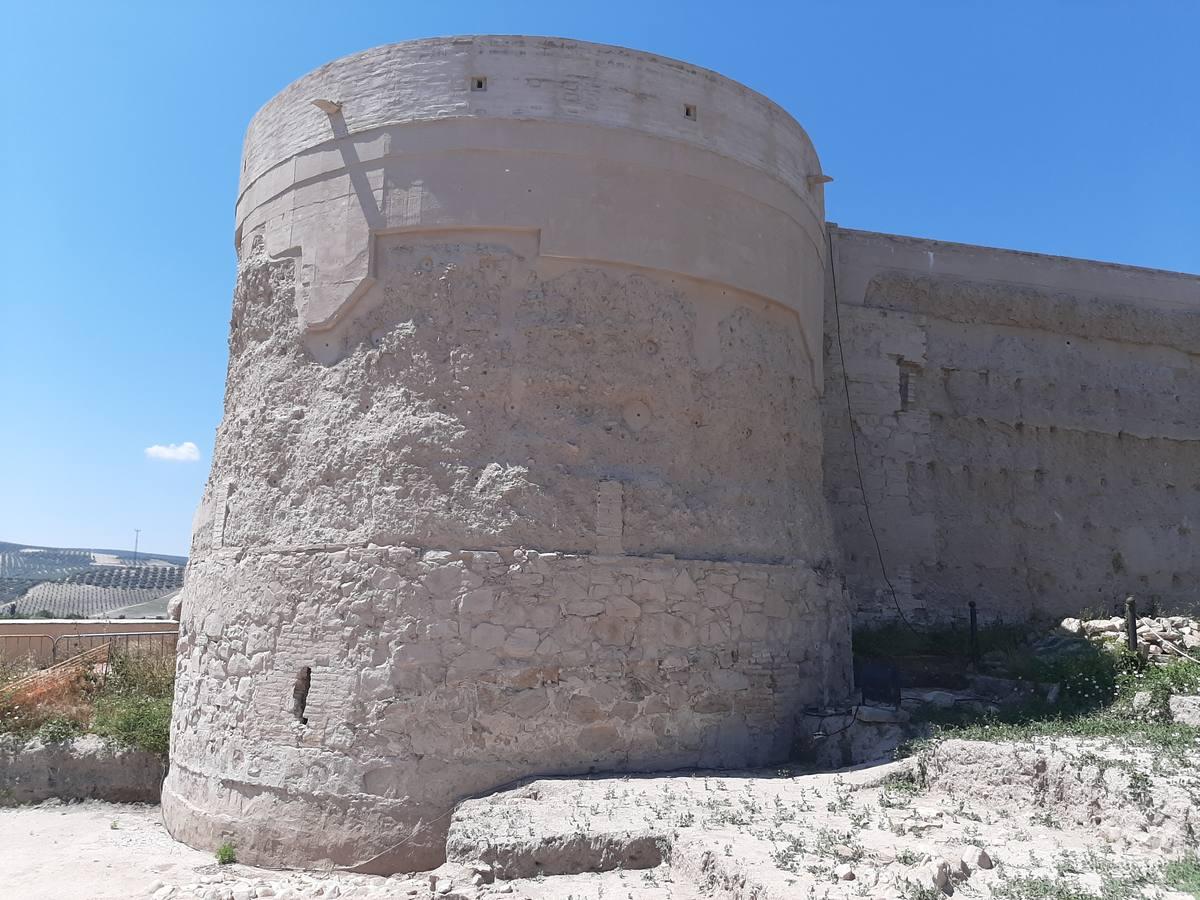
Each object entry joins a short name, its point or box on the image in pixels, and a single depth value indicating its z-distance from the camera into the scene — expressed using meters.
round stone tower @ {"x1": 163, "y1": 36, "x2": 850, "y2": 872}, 6.86
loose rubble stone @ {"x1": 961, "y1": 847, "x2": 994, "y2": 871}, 4.46
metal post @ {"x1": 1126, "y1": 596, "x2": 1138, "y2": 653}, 8.44
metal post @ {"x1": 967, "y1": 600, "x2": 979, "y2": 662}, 9.86
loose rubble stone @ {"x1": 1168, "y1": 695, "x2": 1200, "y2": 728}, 6.63
